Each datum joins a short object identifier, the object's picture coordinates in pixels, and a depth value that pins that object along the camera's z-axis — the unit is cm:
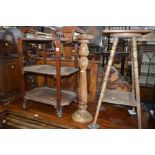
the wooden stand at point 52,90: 163
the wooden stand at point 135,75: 124
